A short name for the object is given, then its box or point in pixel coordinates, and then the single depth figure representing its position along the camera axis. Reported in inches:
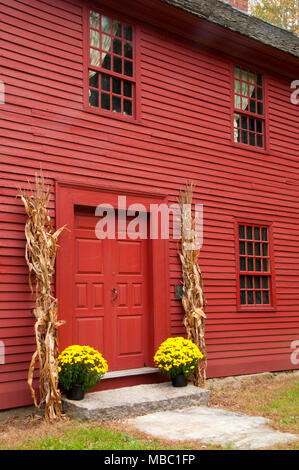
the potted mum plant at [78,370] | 234.2
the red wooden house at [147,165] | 256.5
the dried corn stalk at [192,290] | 299.5
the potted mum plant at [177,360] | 268.8
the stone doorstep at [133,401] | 227.5
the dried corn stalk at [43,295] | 228.1
